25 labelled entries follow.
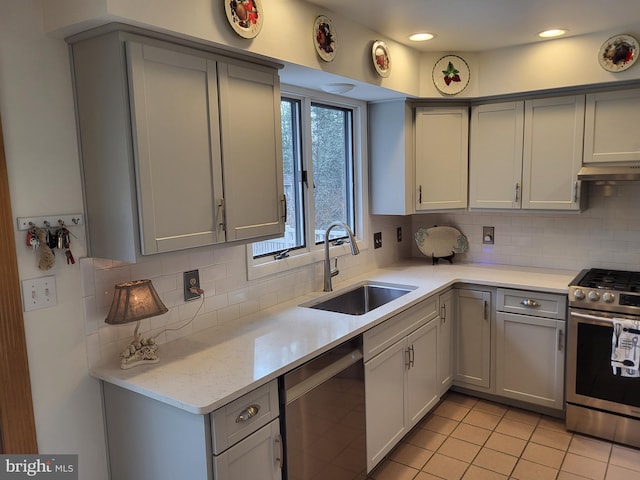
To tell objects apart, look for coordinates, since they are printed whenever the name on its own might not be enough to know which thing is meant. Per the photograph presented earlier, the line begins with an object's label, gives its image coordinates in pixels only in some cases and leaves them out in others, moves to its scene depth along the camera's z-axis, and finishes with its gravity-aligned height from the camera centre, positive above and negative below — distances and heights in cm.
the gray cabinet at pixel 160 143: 165 +16
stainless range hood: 282 +0
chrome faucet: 287 -50
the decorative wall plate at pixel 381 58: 272 +70
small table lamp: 178 -45
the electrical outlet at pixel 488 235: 374 -44
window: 286 +7
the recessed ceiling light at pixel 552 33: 281 +84
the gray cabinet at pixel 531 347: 299 -107
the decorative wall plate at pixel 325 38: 230 +70
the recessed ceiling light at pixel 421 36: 285 +85
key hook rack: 165 -10
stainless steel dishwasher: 190 -99
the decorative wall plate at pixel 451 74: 326 +70
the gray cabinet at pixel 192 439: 160 -88
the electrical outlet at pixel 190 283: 221 -44
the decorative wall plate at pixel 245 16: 186 +66
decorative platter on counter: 378 -49
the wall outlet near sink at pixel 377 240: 360 -43
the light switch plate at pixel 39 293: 166 -35
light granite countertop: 166 -68
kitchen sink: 299 -73
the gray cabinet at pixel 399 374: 243 -107
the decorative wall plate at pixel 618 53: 277 +69
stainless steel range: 264 -104
